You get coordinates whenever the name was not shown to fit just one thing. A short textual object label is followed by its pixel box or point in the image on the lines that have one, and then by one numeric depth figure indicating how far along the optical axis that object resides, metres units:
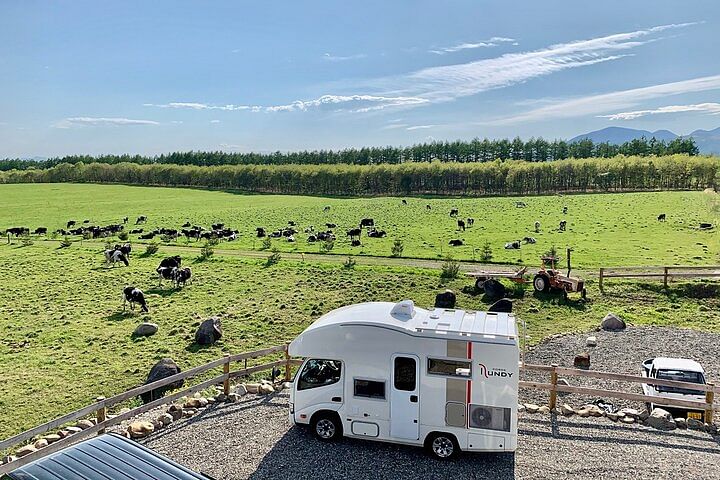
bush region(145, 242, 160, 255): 45.84
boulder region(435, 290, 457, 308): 28.16
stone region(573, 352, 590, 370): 19.56
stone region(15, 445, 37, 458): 12.29
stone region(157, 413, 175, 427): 13.55
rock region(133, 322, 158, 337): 24.35
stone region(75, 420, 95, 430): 13.68
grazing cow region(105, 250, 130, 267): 41.06
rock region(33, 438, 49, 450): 12.55
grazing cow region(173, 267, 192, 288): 34.06
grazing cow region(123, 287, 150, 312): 28.42
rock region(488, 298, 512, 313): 25.95
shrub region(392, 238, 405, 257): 41.59
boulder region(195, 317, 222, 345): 23.09
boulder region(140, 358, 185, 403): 17.83
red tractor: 28.97
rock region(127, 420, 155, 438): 12.84
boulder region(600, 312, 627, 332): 24.06
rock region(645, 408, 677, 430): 13.07
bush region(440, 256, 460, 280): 33.34
